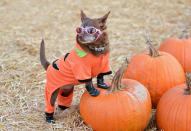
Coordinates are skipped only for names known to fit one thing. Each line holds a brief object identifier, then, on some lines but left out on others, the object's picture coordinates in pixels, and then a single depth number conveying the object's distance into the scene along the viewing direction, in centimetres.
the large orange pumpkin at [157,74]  361
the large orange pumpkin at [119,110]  304
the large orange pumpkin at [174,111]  298
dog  280
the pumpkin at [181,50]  423
